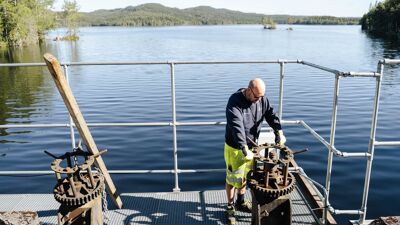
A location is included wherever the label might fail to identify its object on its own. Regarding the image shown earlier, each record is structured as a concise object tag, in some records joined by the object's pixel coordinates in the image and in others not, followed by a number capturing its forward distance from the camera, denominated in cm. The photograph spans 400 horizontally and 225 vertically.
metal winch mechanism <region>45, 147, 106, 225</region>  324
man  395
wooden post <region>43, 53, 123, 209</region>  318
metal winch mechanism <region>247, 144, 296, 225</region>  348
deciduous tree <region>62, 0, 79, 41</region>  8612
